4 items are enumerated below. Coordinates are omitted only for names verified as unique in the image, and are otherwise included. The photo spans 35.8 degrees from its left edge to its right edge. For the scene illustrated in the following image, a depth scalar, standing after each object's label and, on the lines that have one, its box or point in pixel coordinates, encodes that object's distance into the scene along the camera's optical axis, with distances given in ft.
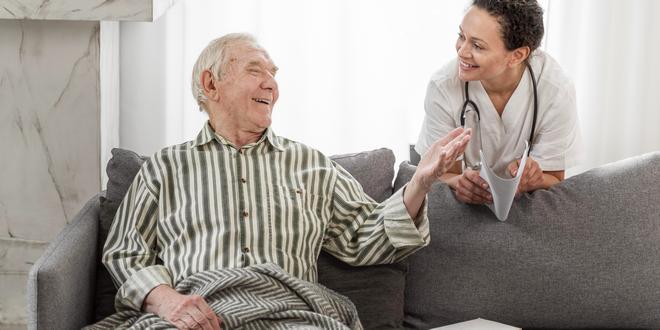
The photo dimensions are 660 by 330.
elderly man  7.47
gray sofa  7.95
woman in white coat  8.06
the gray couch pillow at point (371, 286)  7.87
